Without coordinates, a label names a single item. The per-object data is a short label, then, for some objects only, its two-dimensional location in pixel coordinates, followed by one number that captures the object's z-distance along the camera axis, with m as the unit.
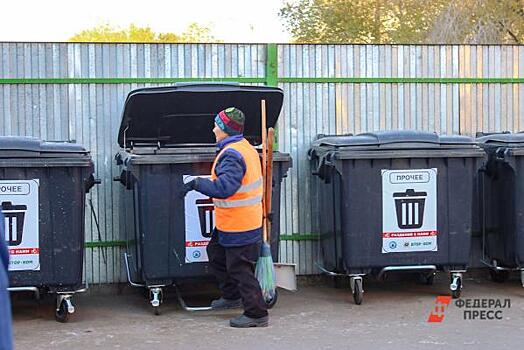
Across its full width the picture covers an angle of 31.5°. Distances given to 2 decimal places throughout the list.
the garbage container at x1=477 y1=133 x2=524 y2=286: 8.02
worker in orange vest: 6.84
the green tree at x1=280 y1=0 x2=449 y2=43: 26.98
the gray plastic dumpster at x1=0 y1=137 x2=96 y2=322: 7.06
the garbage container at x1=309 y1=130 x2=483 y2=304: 7.71
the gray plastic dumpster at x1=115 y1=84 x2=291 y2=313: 7.36
